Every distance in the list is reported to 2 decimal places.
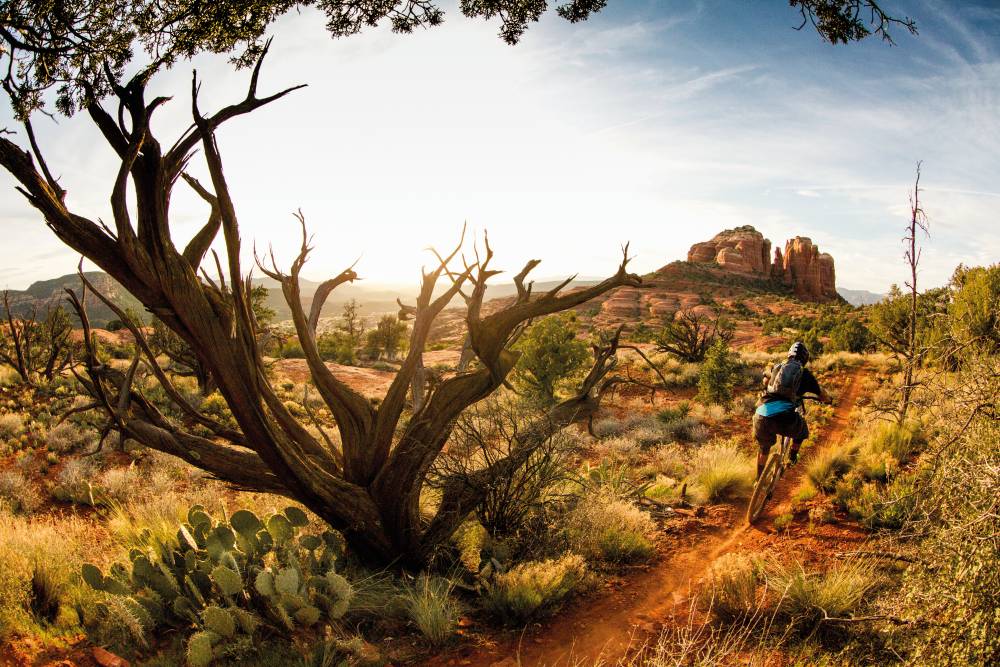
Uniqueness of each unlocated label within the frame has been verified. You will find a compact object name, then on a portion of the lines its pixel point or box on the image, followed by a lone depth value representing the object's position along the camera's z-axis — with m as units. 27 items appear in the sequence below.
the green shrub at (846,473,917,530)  5.96
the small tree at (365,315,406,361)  32.78
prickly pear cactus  3.74
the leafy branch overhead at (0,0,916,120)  3.88
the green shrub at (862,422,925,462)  8.05
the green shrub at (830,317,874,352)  23.81
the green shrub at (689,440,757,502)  7.87
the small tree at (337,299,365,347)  34.11
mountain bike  6.83
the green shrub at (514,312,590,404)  16.02
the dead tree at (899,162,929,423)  9.08
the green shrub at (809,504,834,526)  6.53
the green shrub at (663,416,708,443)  11.80
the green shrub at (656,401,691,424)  13.45
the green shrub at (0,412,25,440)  10.98
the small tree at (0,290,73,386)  16.64
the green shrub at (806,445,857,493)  7.59
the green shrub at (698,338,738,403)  14.95
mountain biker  7.09
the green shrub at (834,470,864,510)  6.86
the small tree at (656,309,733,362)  22.42
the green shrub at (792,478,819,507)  7.33
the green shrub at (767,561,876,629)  4.22
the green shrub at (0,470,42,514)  7.68
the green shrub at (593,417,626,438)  12.43
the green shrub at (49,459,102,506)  8.14
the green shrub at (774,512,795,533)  6.52
